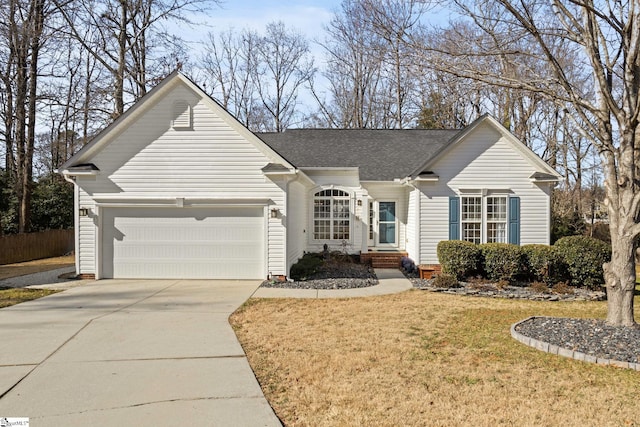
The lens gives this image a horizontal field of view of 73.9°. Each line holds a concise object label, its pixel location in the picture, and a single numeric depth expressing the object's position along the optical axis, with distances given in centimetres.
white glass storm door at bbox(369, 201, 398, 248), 1678
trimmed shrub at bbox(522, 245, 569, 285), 1190
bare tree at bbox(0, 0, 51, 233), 1978
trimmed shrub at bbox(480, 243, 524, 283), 1202
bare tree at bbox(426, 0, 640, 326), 673
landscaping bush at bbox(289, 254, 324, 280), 1270
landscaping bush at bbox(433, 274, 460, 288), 1170
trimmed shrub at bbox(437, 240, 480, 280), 1226
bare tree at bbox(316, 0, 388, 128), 2822
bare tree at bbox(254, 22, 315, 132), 3291
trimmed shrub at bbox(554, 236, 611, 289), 1155
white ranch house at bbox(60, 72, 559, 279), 1218
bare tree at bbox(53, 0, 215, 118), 2022
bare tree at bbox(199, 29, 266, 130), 3347
